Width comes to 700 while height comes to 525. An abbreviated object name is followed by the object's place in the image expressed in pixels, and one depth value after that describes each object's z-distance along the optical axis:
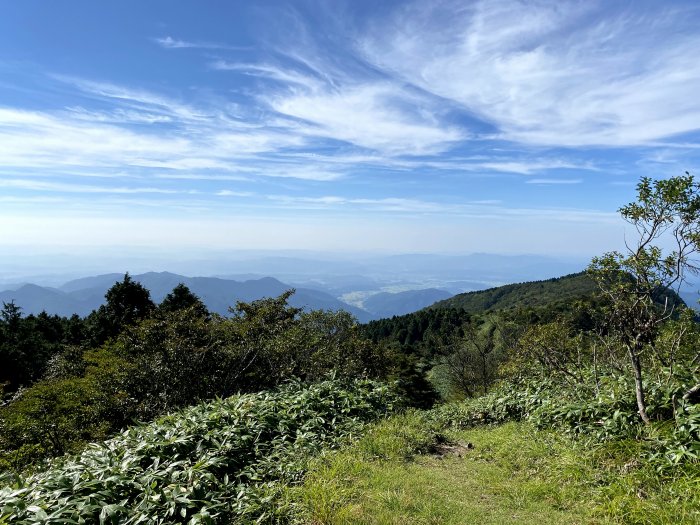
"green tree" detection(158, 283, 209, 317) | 39.47
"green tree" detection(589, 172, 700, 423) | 6.42
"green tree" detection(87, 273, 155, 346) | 38.72
